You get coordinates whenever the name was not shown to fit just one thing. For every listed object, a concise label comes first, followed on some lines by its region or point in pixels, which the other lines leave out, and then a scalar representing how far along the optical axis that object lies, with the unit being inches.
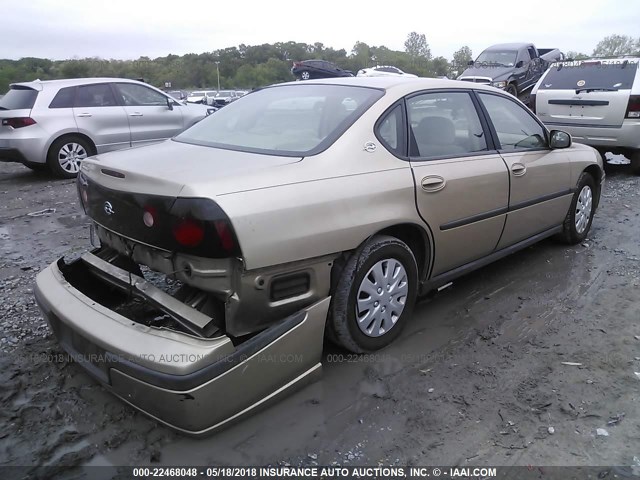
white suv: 300.5
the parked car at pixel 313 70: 813.9
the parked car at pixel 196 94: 906.0
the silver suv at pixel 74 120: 304.7
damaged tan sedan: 89.4
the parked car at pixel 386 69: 837.0
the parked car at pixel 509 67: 569.9
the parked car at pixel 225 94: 841.9
